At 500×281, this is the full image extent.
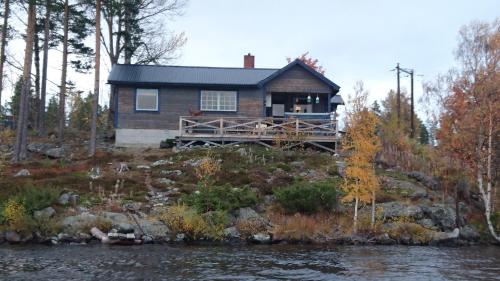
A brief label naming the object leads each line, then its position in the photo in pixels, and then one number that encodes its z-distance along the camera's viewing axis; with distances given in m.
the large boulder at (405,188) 22.16
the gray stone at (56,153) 28.50
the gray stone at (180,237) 17.96
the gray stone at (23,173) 22.83
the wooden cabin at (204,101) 30.20
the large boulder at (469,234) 19.70
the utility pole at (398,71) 48.10
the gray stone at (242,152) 26.34
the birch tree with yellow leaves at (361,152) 19.34
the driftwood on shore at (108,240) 17.27
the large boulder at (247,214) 19.36
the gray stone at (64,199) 19.52
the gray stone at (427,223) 19.83
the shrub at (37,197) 18.45
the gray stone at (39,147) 29.60
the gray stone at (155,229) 17.83
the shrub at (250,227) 18.42
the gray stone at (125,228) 17.72
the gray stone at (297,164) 25.23
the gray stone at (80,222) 17.77
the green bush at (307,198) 19.84
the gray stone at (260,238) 18.09
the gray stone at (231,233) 18.22
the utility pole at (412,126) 44.40
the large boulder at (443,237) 18.95
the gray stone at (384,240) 18.72
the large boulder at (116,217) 18.20
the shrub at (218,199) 19.41
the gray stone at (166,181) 22.57
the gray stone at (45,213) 18.11
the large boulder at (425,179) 24.12
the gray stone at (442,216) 20.00
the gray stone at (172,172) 23.69
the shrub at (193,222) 18.12
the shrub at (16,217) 17.45
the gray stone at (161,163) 25.22
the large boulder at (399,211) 20.00
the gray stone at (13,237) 17.14
